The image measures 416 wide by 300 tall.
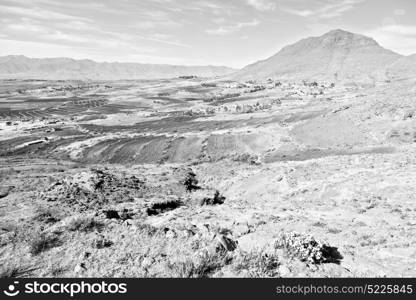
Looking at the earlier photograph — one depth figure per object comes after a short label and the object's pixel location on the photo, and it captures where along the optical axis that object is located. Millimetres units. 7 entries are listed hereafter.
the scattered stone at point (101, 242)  11094
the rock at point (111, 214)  15359
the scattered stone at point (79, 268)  9656
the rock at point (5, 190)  25528
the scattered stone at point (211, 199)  24278
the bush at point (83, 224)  12766
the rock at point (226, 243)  11004
